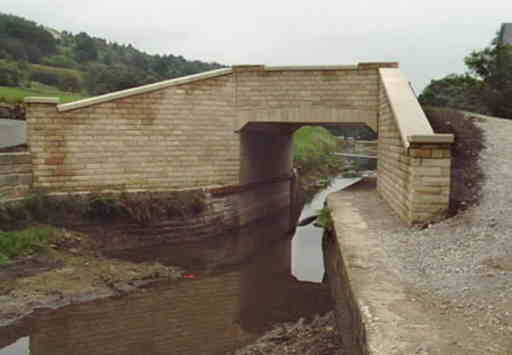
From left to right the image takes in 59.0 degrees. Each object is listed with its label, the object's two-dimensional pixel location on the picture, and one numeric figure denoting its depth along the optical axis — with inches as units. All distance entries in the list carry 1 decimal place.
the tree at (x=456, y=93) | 972.6
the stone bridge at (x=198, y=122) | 496.7
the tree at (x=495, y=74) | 898.0
